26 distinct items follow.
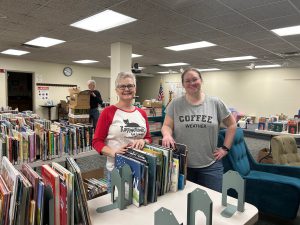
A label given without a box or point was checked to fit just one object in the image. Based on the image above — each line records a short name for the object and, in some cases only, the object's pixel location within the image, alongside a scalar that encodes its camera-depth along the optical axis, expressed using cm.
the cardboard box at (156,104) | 587
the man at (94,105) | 541
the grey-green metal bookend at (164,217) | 80
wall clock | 957
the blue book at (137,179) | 113
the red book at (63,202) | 91
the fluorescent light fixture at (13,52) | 665
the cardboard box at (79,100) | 499
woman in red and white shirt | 153
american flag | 780
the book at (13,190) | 84
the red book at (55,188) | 92
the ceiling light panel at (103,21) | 349
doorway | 1017
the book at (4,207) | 85
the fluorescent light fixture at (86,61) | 847
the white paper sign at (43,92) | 894
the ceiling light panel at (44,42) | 514
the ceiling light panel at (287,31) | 395
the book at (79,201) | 96
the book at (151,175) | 117
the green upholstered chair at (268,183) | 219
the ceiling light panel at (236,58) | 677
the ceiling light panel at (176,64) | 867
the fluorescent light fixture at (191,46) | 519
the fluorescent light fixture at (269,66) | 843
